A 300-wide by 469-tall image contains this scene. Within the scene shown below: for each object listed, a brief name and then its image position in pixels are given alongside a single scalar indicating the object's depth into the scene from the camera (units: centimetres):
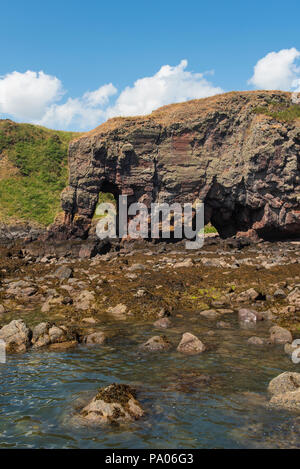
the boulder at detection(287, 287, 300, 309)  1680
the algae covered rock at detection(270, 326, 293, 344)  1251
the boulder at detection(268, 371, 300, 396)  822
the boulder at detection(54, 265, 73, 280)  2550
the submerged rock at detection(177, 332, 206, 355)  1162
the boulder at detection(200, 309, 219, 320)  1644
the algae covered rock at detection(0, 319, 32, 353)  1235
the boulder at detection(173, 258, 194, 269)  2718
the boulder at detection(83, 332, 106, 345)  1309
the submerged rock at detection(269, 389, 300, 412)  774
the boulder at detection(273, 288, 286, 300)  1826
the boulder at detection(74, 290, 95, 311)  1859
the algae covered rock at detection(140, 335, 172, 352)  1199
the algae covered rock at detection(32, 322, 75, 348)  1290
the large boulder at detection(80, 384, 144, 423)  727
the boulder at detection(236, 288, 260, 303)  1855
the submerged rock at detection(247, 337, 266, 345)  1238
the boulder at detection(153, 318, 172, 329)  1510
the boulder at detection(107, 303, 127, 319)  1752
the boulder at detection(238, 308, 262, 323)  1548
